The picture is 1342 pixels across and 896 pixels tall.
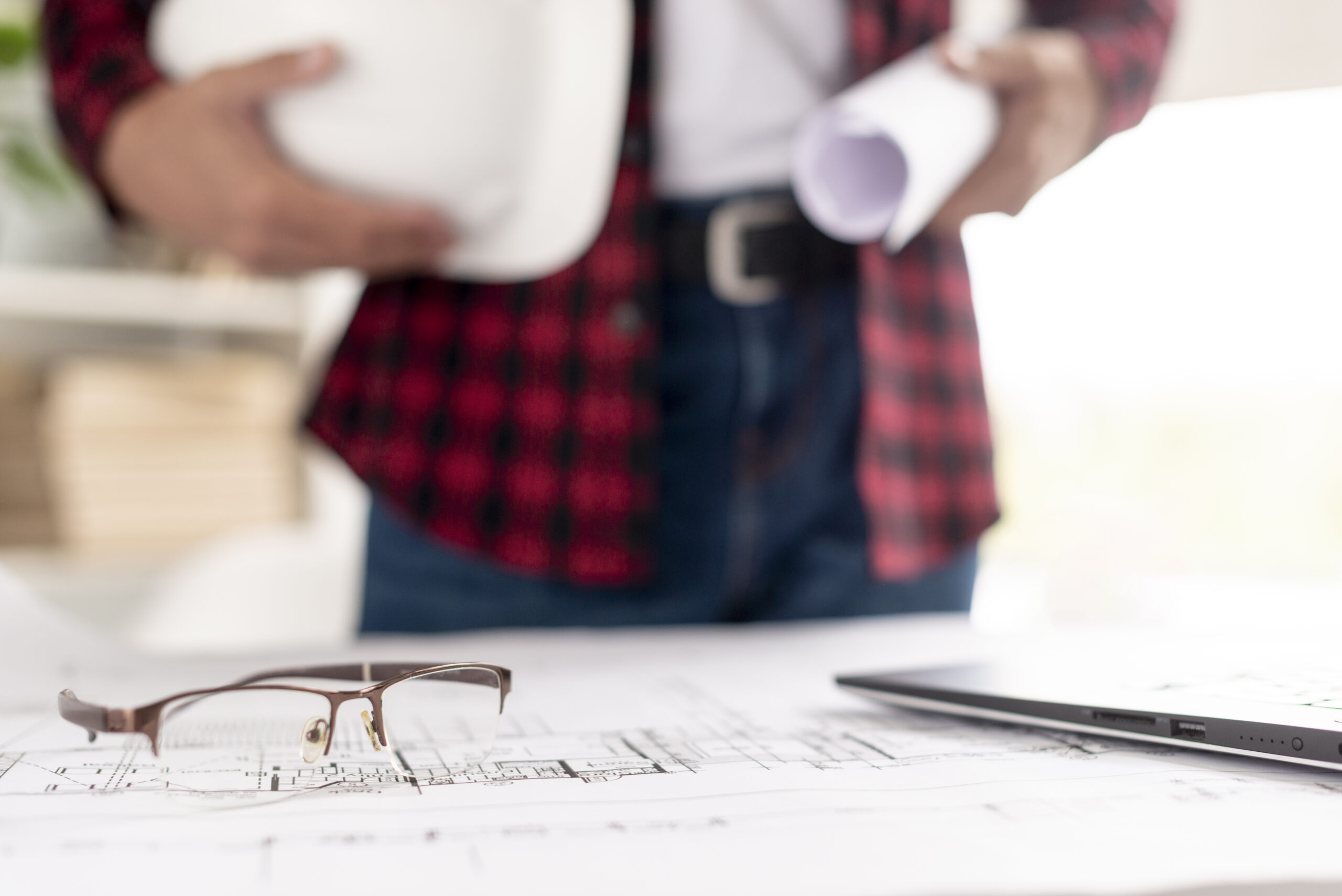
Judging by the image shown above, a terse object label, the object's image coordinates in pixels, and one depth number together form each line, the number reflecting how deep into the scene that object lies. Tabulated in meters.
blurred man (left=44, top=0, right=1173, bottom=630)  0.63
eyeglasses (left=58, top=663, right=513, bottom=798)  0.28
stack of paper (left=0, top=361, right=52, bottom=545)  1.56
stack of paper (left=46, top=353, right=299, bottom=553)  1.48
